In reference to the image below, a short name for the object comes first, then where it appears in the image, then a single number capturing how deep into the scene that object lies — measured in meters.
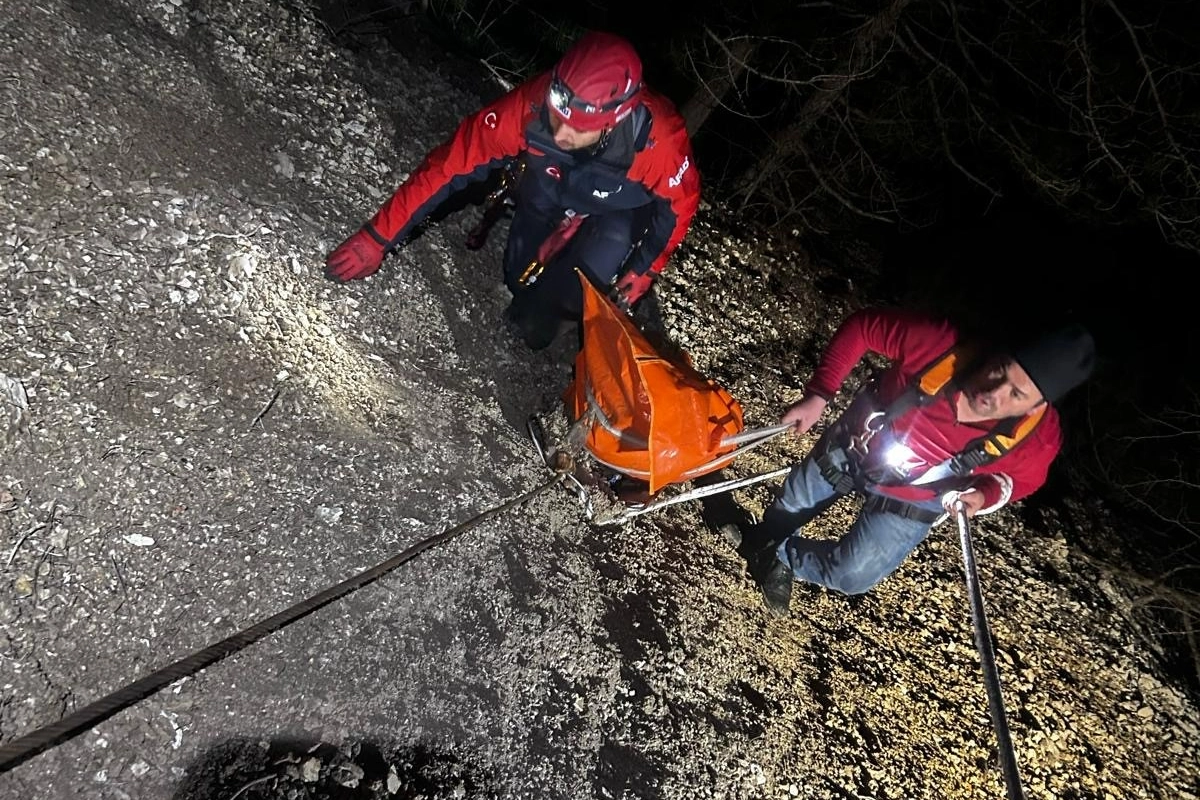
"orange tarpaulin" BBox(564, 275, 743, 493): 3.02
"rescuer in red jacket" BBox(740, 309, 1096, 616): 3.07
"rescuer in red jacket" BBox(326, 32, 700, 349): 3.20
